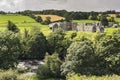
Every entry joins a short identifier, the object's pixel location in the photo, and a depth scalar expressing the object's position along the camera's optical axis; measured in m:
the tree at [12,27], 125.74
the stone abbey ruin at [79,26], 155.52
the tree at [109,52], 80.19
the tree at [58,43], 107.62
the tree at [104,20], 179.09
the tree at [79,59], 77.38
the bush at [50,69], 83.19
